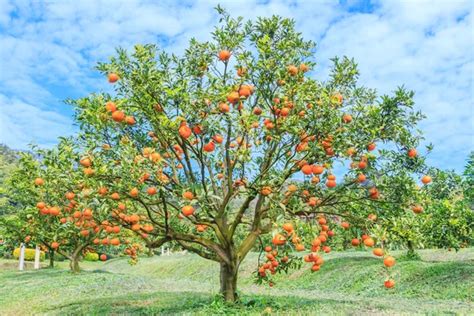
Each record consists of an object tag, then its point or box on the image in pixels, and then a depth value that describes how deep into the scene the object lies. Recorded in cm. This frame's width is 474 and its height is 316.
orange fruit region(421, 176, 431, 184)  1101
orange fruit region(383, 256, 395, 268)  918
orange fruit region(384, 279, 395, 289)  947
